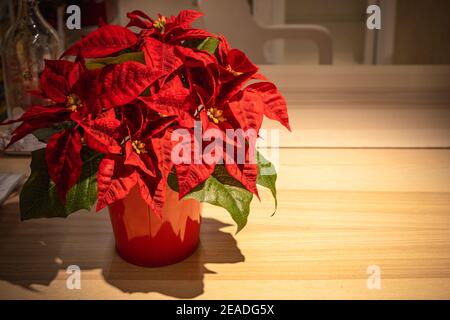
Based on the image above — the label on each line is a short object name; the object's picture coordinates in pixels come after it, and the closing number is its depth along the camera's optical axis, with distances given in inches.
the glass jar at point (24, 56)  39.8
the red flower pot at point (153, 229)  23.1
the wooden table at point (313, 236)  23.2
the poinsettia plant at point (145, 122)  19.9
